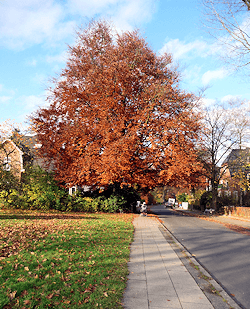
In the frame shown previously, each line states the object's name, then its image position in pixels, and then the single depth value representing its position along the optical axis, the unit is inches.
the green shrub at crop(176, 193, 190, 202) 2433.1
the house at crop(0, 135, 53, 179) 916.6
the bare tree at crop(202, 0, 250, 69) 389.3
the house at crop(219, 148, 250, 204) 1190.3
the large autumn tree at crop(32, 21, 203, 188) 768.9
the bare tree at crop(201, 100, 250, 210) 1299.2
